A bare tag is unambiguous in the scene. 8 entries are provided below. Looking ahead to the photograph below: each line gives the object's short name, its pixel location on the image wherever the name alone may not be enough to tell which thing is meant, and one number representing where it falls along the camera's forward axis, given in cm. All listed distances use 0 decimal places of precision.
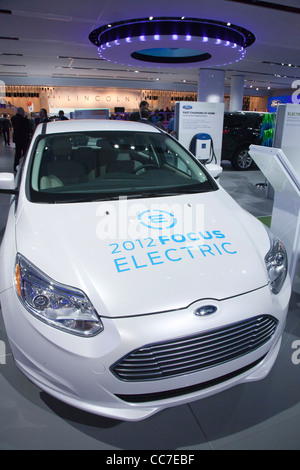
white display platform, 234
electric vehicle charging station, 576
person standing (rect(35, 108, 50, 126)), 1009
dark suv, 845
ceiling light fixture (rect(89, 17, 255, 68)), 791
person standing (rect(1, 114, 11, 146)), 1477
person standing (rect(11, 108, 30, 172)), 762
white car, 127
